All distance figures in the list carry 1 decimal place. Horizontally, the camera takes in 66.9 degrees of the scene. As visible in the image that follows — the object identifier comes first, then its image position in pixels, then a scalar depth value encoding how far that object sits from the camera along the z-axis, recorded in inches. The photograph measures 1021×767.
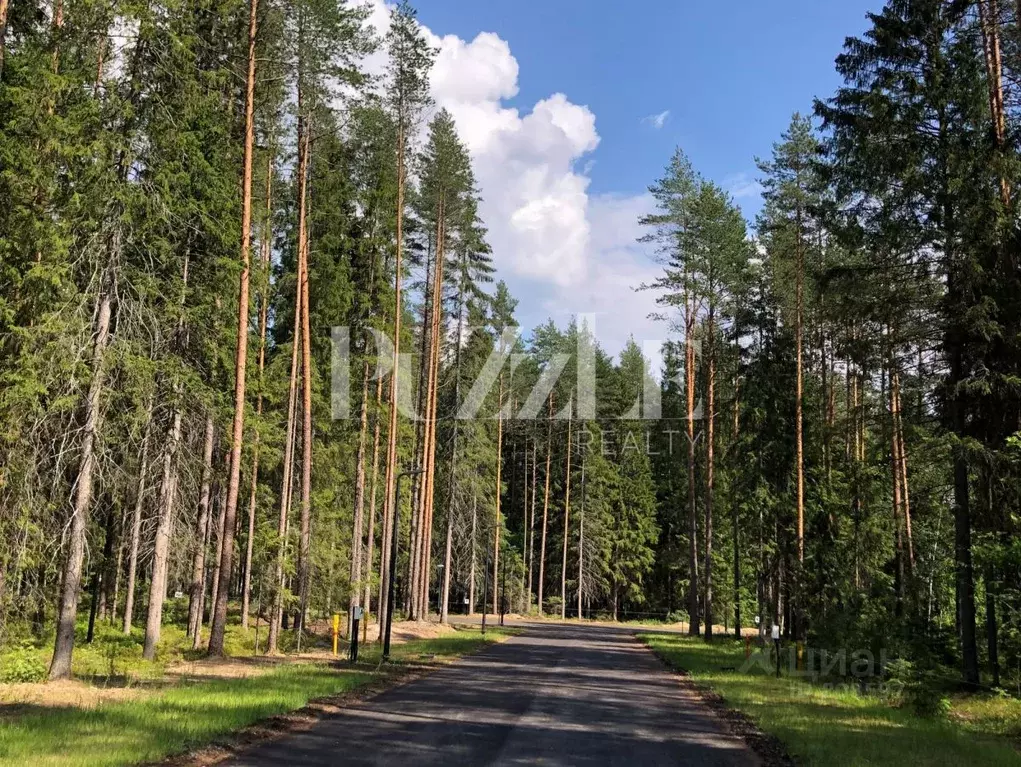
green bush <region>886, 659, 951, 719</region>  496.1
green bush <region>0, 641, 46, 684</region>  496.2
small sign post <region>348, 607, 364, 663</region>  696.4
